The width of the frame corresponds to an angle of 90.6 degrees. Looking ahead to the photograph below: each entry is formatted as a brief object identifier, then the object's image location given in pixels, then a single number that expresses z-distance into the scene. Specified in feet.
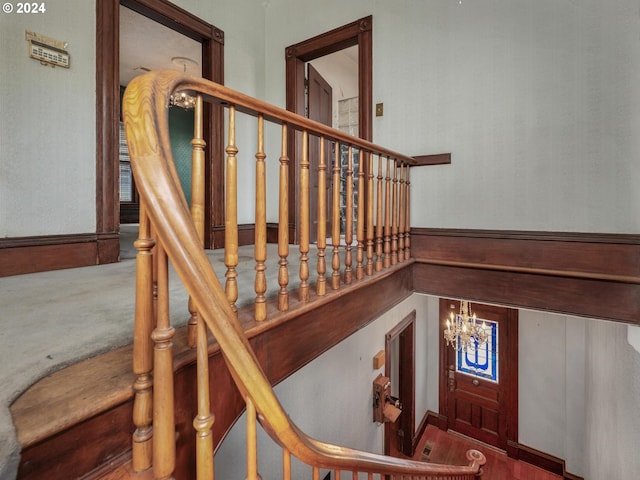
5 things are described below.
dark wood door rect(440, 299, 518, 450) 15.34
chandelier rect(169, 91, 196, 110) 12.47
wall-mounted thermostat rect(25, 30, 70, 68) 6.14
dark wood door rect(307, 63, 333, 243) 11.40
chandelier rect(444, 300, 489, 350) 15.40
